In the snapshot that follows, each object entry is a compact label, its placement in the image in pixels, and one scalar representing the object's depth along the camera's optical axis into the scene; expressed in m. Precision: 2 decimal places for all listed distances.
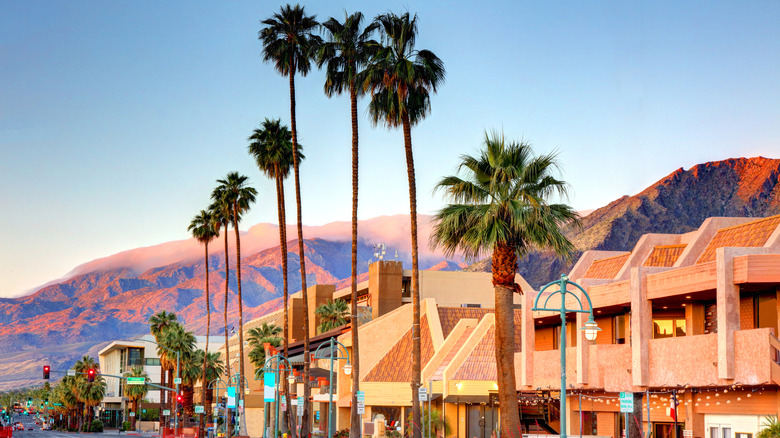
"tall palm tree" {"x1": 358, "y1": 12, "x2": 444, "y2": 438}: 41.62
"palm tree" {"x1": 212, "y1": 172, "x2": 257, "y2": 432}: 86.06
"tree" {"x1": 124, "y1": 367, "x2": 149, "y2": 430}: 134.12
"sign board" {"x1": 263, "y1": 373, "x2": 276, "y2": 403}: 47.38
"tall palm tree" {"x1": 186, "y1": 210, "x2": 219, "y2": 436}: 99.04
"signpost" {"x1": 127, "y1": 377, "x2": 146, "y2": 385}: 93.56
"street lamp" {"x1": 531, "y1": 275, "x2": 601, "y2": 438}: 25.42
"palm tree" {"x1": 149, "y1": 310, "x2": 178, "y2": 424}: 119.38
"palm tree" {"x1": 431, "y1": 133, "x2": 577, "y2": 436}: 34.62
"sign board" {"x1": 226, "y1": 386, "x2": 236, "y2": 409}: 71.81
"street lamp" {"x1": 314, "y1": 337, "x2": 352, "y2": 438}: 47.89
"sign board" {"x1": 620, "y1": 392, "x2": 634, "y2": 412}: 28.14
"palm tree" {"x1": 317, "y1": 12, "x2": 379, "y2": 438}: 47.97
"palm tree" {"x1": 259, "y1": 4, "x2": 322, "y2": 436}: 55.59
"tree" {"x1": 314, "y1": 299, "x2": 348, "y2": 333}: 100.75
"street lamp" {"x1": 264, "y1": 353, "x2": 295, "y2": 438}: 55.22
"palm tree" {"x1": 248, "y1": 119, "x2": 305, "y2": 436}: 66.69
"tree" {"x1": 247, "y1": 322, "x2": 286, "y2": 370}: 106.44
